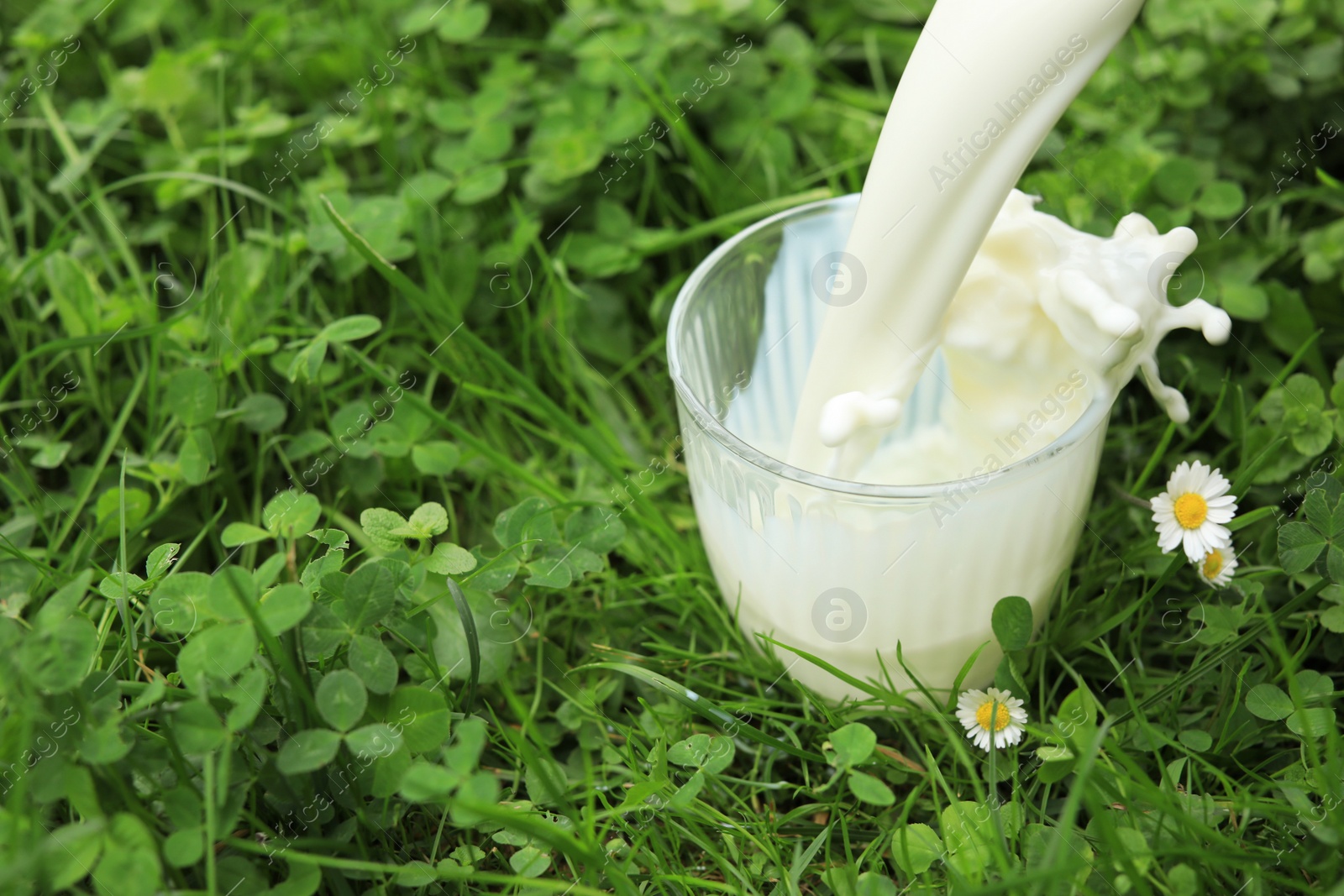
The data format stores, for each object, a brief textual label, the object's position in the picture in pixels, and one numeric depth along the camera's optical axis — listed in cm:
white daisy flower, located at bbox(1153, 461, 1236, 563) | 79
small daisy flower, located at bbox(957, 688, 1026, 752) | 79
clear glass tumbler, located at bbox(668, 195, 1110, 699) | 78
